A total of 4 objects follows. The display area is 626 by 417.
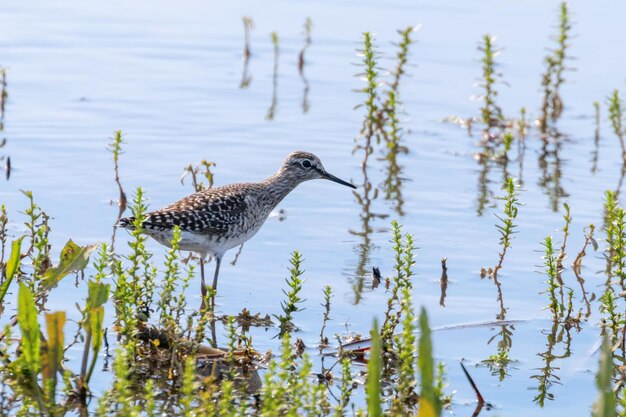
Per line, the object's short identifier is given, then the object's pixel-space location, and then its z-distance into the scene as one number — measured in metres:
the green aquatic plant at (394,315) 14.37
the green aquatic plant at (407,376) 11.77
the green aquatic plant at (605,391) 8.63
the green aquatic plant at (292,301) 14.12
